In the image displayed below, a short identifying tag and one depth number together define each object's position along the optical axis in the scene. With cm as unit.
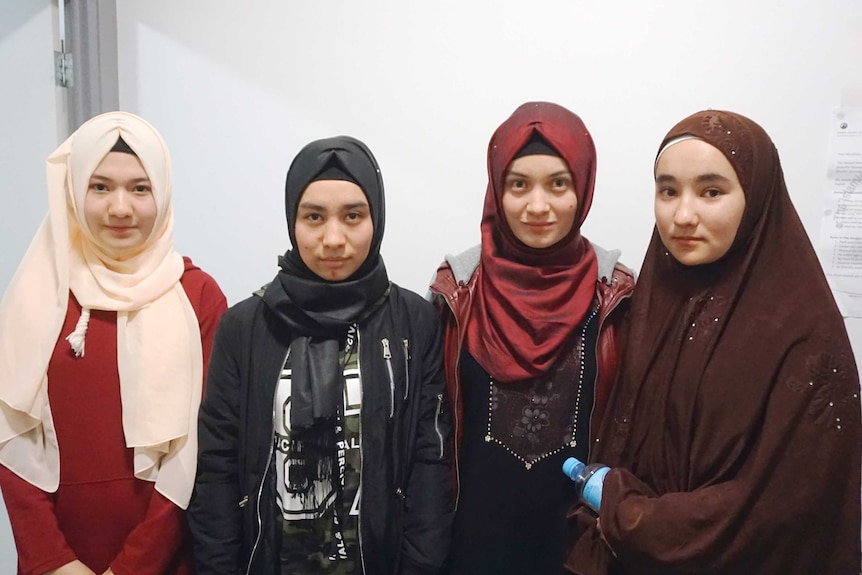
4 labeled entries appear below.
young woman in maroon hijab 117
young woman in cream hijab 116
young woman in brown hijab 93
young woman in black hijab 113
